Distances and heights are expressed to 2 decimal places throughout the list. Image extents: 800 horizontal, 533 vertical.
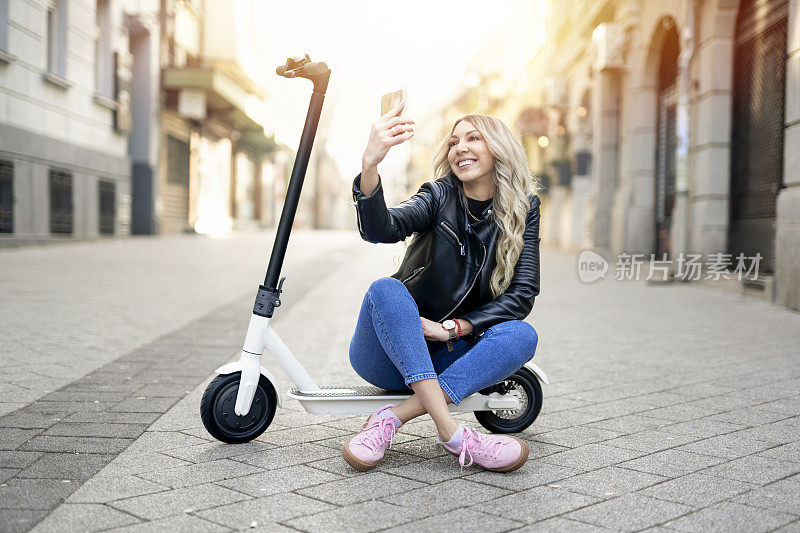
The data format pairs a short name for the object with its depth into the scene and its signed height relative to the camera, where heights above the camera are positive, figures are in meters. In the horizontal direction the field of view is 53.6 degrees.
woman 2.82 -0.21
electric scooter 2.92 -0.60
